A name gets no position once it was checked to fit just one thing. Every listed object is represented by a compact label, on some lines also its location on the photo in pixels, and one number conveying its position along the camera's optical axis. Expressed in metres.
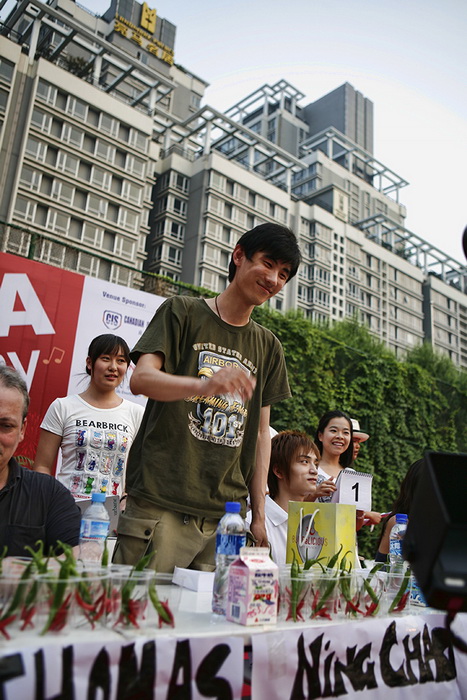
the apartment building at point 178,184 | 25.59
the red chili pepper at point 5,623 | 0.99
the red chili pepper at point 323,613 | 1.42
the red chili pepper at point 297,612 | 1.36
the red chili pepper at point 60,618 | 1.04
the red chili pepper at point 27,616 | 1.03
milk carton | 1.25
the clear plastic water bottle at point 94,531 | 1.57
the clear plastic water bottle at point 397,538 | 2.26
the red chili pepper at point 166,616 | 1.17
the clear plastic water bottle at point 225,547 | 1.36
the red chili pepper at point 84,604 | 1.09
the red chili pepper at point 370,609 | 1.50
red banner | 4.96
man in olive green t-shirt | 1.67
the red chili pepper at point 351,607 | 1.48
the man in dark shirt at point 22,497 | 1.74
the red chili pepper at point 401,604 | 1.62
